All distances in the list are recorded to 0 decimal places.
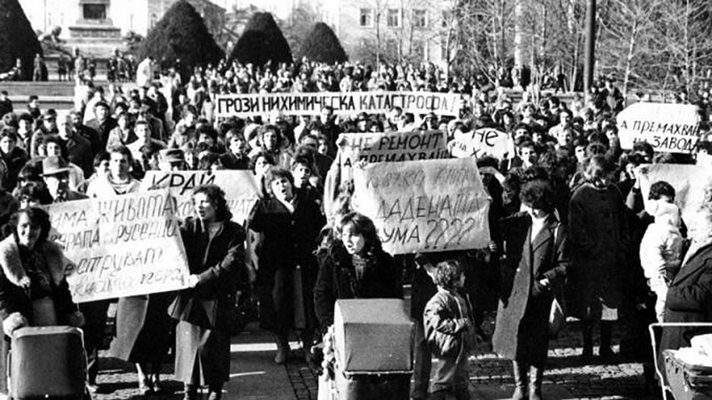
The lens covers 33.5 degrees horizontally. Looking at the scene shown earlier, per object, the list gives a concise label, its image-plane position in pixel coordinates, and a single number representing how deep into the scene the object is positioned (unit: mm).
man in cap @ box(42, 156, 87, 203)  10172
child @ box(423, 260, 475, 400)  8367
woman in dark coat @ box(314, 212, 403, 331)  8180
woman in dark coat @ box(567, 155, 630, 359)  10250
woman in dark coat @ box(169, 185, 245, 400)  8688
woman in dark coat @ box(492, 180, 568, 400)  8906
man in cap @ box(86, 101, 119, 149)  16984
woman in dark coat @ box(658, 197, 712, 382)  7855
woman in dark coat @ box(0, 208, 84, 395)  7781
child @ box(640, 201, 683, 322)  9125
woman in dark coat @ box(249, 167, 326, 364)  10258
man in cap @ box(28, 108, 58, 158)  14680
